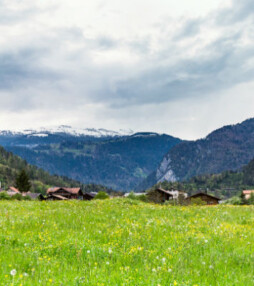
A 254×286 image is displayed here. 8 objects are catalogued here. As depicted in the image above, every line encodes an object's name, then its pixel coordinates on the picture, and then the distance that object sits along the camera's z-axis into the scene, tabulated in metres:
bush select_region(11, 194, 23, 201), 118.50
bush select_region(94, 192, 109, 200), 116.72
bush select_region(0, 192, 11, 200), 97.55
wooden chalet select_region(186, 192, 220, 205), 163.95
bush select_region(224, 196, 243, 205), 96.26
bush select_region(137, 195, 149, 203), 126.21
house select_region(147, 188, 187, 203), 139.15
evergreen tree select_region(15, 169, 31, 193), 176.38
